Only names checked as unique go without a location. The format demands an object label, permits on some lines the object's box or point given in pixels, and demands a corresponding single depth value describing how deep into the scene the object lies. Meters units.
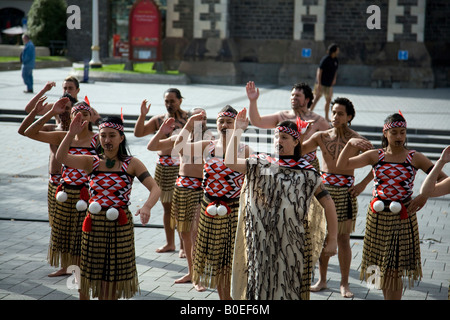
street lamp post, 27.17
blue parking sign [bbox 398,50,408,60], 25.42
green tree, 39.00
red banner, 26.02
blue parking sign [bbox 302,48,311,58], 26.22
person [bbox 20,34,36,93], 20.86
